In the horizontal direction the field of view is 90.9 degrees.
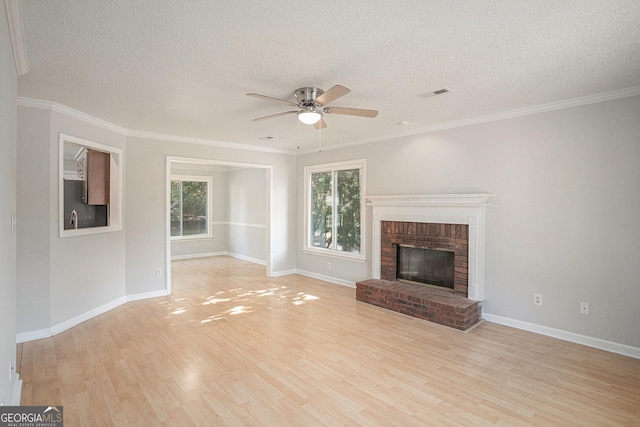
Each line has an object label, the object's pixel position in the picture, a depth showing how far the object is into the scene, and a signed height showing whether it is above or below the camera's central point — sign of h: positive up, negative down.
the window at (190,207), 8.83 +0.03
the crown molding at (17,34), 1.80 +1.13
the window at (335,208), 5.79 +0.02
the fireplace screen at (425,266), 4.55 -0.86
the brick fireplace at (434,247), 4.05 -0.56
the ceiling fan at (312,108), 3.03 +1.00
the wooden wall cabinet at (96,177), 4.41 +0.44
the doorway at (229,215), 8.27 -0.18
